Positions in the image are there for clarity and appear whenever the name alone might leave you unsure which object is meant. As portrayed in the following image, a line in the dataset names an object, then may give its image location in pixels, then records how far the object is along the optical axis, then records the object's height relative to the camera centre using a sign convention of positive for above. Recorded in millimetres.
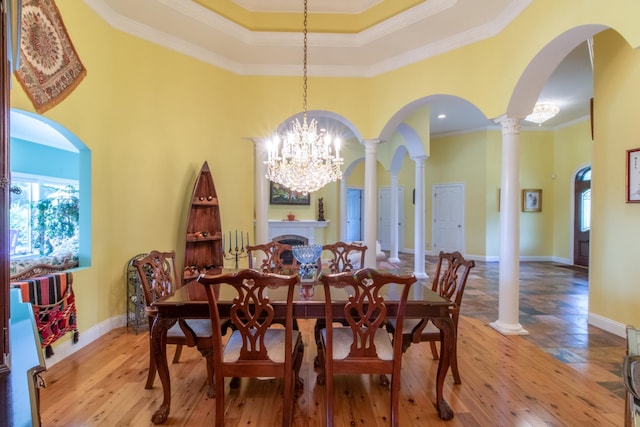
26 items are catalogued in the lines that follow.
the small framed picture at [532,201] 8078 +248
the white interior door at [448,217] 8547 -185
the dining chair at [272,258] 3043 -486
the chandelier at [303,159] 2971 +488
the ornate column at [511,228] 3369 -186
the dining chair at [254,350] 1692 -816
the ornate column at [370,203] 4594 +108
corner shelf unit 3701 -255
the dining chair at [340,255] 3183 -458
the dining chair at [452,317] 2168 -774
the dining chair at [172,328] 2072 -820
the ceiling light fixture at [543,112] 5493 +1739
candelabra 4426 -588
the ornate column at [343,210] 8719 +9
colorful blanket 2322 -734
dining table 1952 -652
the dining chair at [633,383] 1171 -642
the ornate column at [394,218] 7824 -190
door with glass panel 7297 -170
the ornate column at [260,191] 4469 +279
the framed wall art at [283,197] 8077 +344
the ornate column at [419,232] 6102 -420
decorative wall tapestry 2299 +1204
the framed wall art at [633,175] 3205 +362
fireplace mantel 7934 -455
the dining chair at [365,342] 1677 -767
